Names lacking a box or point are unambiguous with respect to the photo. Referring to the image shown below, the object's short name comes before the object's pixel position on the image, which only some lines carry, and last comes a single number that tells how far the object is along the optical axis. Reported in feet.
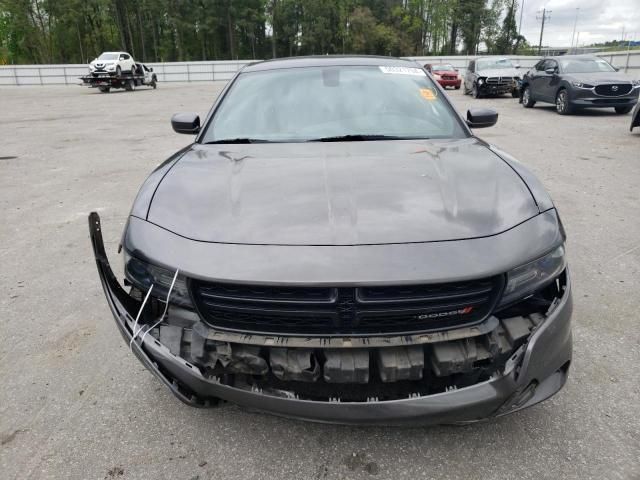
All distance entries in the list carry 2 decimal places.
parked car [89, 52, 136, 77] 82.84
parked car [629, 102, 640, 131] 31.22
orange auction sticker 10.62
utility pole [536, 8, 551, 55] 254.47
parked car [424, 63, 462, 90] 83.65
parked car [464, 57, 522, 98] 60.59
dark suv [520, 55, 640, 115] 41.45
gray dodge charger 5.47
